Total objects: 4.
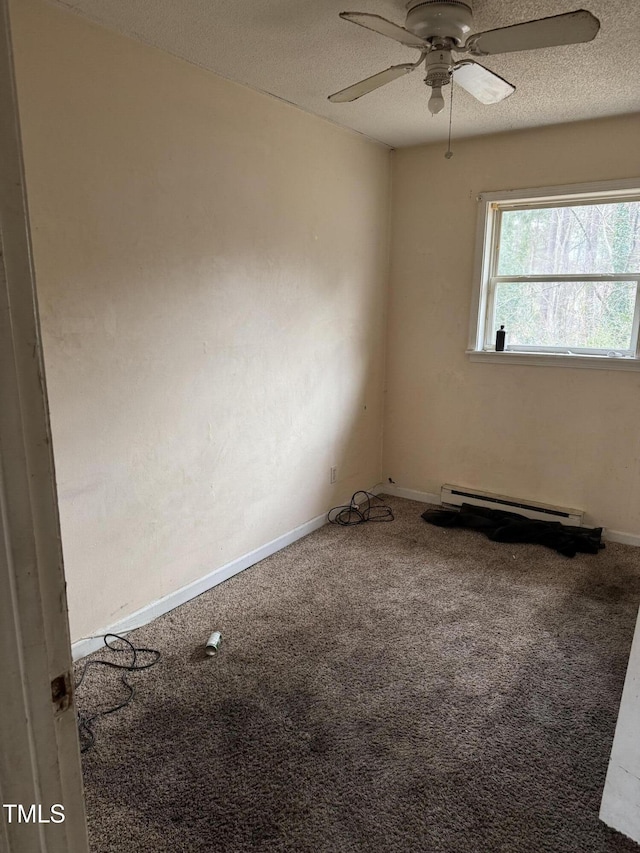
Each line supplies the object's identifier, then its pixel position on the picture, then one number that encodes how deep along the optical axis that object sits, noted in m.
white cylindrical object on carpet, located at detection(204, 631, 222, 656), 2.33
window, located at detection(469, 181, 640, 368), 3.26
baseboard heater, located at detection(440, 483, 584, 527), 3.54
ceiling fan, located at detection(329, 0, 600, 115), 1.64
